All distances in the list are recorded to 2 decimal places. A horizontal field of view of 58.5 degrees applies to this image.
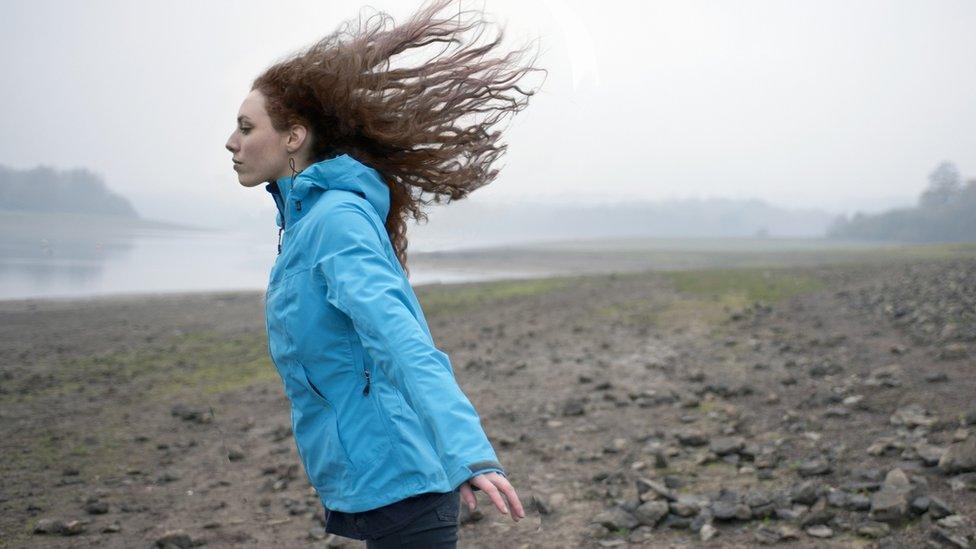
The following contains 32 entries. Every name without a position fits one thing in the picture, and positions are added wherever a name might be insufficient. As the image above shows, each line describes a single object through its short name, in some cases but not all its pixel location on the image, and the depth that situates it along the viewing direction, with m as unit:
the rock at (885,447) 6.57
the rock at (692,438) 7.53
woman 2.30
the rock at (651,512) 5.66
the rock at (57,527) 5.78
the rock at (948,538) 4.70
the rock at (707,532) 5.36
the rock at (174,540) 5.51
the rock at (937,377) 8.75
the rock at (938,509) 5.09
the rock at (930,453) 5.98
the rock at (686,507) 5.72
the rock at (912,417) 7.21
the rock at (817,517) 5.33
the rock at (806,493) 5.66
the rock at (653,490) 6.00
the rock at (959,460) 5.71
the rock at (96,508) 6.21
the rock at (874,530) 5.06
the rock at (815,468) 6.30
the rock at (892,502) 5.21
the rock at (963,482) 5.46
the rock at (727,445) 7.10
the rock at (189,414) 9.33
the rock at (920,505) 5.19
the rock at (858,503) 5.45
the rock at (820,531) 5.18
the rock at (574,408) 9.03
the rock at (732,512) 5.54
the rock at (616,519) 5.68
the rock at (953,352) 9.91
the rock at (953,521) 4.93
